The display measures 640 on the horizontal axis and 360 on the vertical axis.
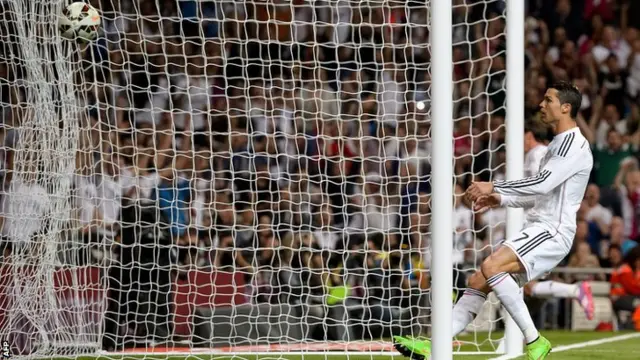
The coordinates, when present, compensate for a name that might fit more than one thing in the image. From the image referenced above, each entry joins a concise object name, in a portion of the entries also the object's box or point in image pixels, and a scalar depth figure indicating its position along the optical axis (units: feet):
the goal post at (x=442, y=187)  43.27
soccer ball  61.26
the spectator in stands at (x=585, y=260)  95.76
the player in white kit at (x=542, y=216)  50.08
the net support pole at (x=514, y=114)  62.85
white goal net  63.00
